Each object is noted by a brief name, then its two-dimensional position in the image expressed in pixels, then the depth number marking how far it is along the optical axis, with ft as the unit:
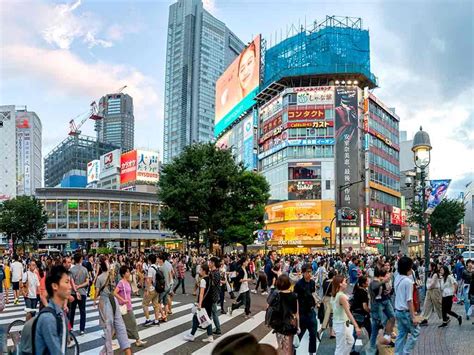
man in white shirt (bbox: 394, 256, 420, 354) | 26.71
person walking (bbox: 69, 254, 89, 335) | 38.14
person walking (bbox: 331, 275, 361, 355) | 26.40
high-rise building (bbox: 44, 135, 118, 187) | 426.92
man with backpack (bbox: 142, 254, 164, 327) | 42.29
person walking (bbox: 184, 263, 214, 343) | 35.12
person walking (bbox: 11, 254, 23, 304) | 61.41
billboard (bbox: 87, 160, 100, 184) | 463.42
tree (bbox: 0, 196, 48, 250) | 188.24
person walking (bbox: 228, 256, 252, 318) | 48.96
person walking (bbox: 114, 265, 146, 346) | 31.89
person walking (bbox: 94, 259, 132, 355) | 27.30
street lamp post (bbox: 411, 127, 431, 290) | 51.44
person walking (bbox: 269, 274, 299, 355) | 24.89
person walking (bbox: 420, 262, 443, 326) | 44.21
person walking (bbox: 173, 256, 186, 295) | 71.24
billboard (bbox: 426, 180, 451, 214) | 55.67
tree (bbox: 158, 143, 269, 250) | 116.98
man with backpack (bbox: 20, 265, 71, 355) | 13.52
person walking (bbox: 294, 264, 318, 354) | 29.32
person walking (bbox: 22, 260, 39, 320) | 46.50
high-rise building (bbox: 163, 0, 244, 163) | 650.84
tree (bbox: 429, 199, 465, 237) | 208.95
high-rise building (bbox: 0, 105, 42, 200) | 345.31
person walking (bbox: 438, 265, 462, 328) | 43.14
